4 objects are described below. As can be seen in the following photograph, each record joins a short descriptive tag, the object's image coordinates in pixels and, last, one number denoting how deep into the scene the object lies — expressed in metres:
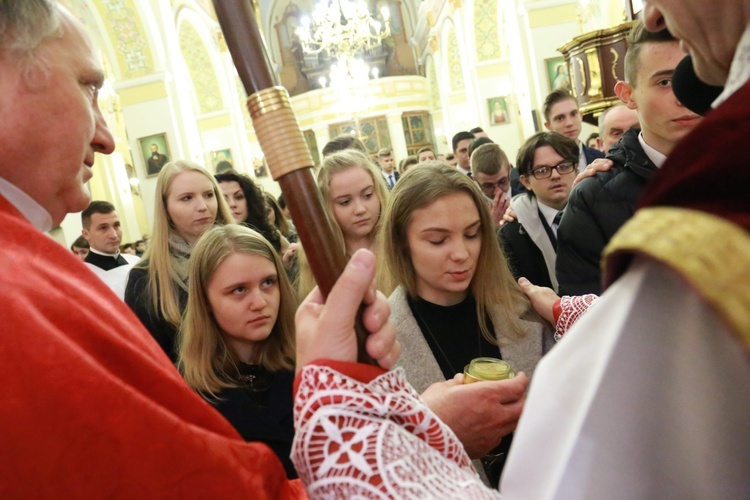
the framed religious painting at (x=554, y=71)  9.74
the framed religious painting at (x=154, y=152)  10.57
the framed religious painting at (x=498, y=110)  15.12
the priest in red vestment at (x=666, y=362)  0.43
